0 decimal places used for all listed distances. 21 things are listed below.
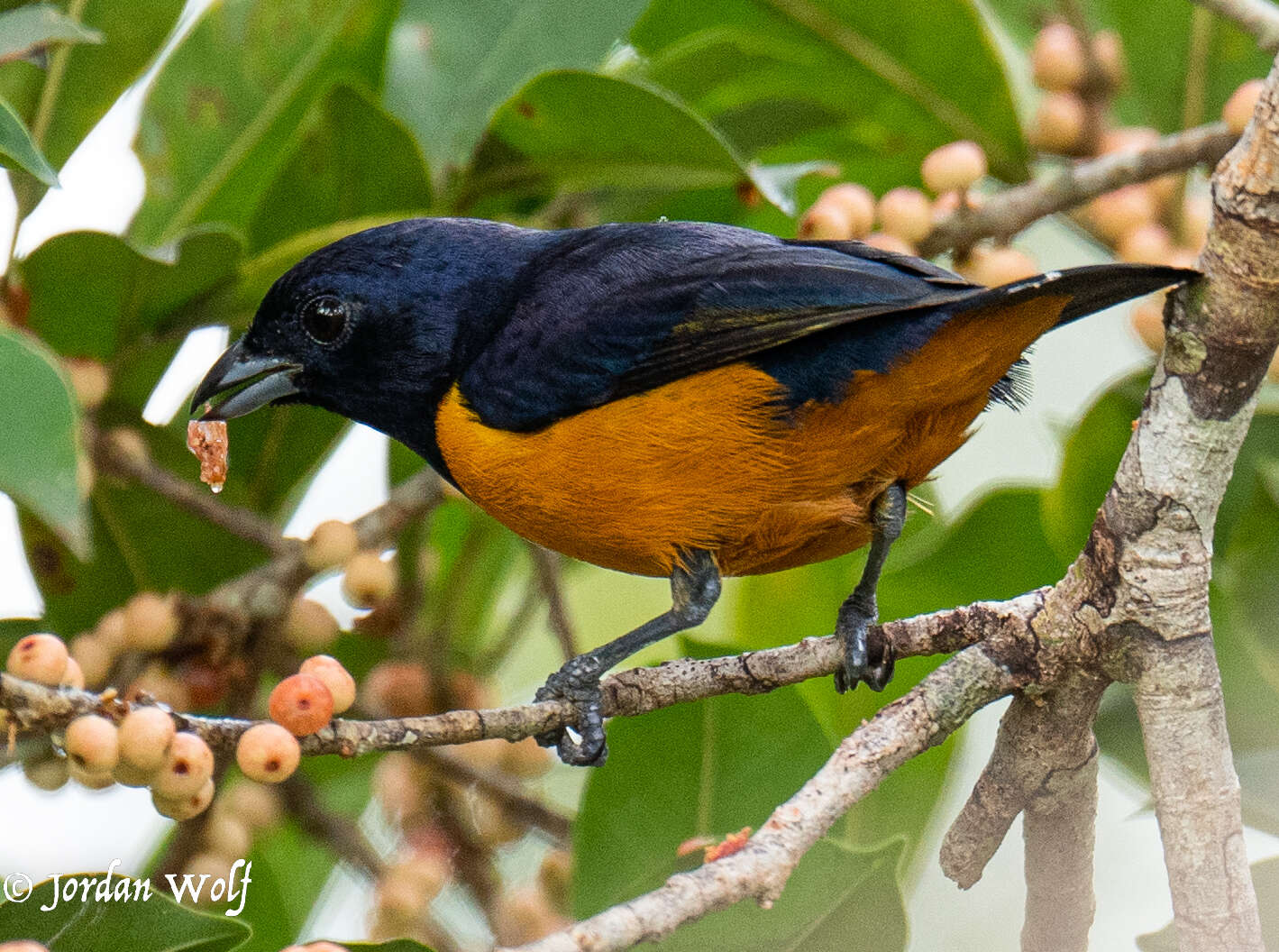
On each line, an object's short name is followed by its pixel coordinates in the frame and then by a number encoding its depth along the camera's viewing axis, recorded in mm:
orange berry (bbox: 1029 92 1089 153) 7371
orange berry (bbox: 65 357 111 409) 6012
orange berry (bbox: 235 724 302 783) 3957
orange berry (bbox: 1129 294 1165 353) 6617
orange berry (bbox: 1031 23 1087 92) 7371
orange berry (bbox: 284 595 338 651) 6195
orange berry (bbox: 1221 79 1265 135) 6254
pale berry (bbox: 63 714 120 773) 3781
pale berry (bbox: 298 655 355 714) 4191
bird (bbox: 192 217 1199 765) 5145
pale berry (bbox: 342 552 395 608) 6148
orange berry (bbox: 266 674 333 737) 4031
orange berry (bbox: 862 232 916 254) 6328
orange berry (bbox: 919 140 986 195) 6484
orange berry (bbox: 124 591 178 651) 5691
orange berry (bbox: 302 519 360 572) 5988
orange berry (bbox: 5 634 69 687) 3867
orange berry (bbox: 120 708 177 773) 3820
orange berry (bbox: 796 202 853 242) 6289
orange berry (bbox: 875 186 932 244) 6512
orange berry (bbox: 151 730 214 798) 3926
